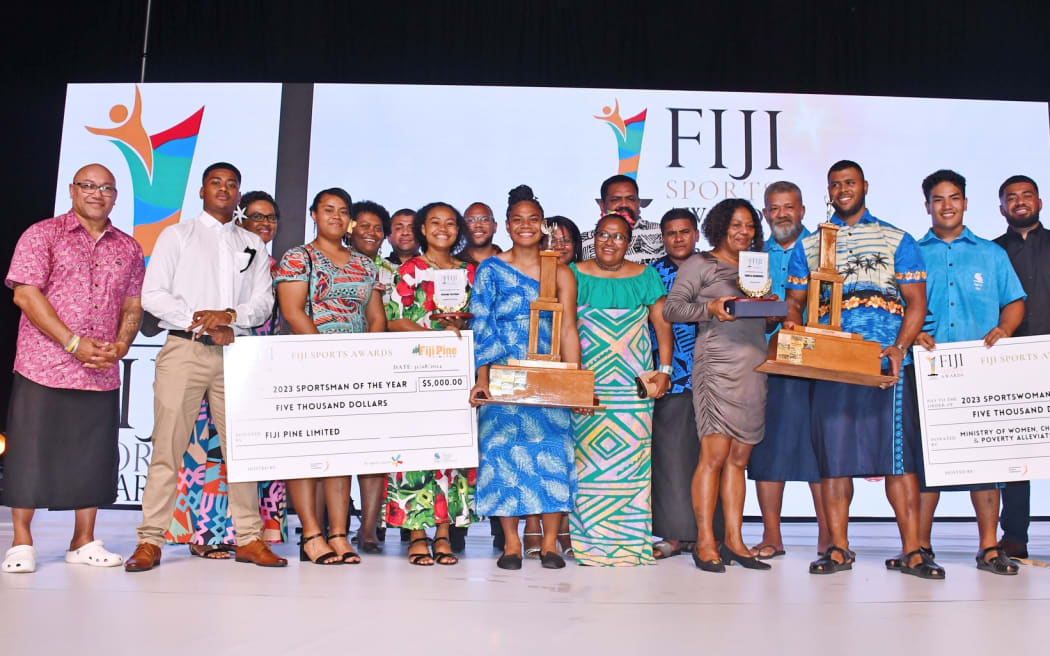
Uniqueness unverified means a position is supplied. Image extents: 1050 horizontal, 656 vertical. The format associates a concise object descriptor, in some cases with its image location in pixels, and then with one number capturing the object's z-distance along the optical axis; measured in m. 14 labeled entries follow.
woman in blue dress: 3.71
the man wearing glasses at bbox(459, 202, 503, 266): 4.74
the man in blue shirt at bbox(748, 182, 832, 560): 4.20
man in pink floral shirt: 3.49
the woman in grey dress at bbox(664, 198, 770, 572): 3.72
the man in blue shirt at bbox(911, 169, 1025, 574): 3.95
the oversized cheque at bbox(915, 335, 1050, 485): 3.76
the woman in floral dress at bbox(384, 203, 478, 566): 3.78
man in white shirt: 3.58
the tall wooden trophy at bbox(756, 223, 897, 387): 3.47
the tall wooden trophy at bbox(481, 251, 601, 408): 3.52
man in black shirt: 4.36
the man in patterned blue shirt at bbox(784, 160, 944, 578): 3.69
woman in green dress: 3.80
